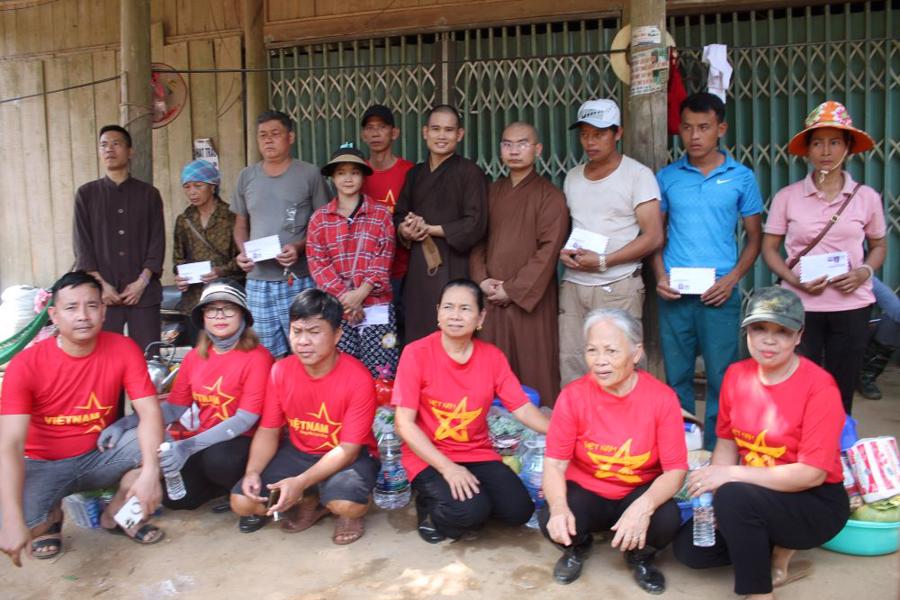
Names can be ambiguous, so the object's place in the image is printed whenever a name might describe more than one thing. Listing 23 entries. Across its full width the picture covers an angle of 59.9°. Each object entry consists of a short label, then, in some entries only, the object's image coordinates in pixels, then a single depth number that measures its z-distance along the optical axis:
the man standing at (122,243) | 4.53
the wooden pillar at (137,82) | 4.73
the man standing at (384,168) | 4.43
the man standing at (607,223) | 3.86
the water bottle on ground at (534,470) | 3.40
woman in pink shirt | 3.60
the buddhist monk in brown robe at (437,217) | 4.06
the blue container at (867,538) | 2.97
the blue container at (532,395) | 3.81
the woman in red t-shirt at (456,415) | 3.21
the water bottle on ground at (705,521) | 2.75
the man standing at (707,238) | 3.82
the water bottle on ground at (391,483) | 3.62
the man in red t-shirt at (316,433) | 3.27
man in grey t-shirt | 4.33
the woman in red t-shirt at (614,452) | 2.83
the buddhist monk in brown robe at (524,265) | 3.97
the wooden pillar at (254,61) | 6.25
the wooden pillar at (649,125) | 3.95
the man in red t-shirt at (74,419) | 3.15
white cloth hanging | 5.11
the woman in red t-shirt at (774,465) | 2.65
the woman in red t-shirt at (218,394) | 3.42
